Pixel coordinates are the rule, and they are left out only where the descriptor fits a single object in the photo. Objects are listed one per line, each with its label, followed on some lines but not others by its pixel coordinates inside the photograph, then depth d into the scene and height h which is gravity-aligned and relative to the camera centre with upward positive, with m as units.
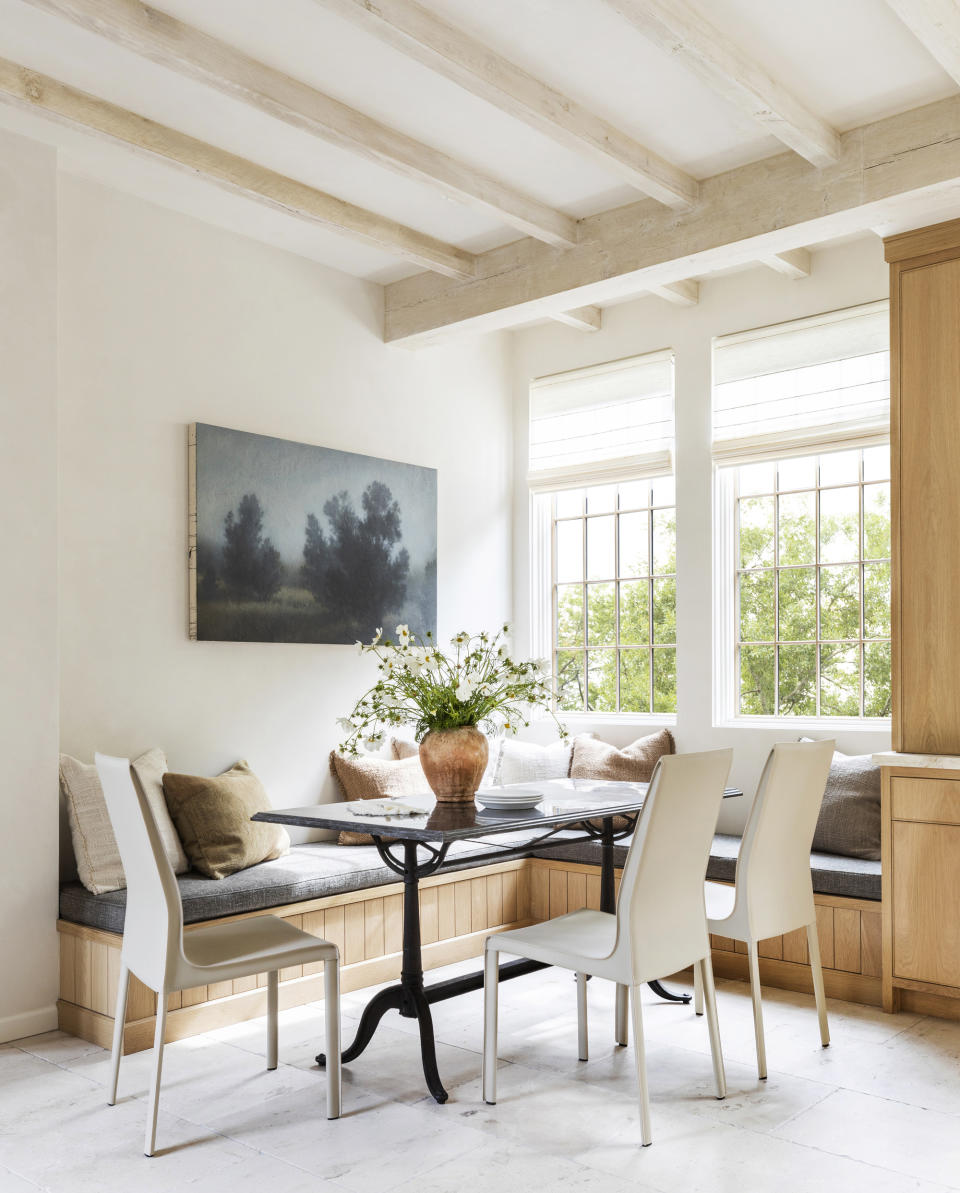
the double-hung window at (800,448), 4.80 +0.80
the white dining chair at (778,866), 3.22 -0.77
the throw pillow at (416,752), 5.16 -0.64
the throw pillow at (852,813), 4.20 -0.77
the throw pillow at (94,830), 3.67 -0.73
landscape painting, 4.48 +0.38
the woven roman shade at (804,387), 4.77 +1.10
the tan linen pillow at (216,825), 3.86 -0.75
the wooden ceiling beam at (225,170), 3.37 +1.68
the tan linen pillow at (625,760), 5.05 -0.67
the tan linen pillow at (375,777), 4.82 -0.71
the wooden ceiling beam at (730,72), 2.93 +1.66
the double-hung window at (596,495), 5.51 +0.70
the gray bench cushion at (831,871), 3.91 -0.96
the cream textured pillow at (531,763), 5.22 -0.70
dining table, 3.00 -0.60
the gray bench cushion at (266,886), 3.54 -0.94
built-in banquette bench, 3.54 -1.16
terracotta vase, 3.42 -0.45
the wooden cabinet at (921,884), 3.64 -0.92
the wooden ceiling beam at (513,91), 2.96 +1.67
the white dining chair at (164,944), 2.72 -0.90
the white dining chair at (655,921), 2.77 -0.81
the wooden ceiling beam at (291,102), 2.98 +1.68
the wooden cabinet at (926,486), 3.94 +0.51
